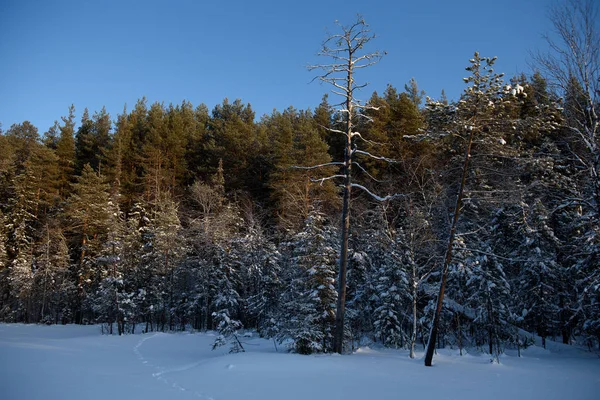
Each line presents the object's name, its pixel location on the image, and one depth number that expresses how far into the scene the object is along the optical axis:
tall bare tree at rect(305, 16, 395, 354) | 13.05
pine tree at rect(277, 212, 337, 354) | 13.58
